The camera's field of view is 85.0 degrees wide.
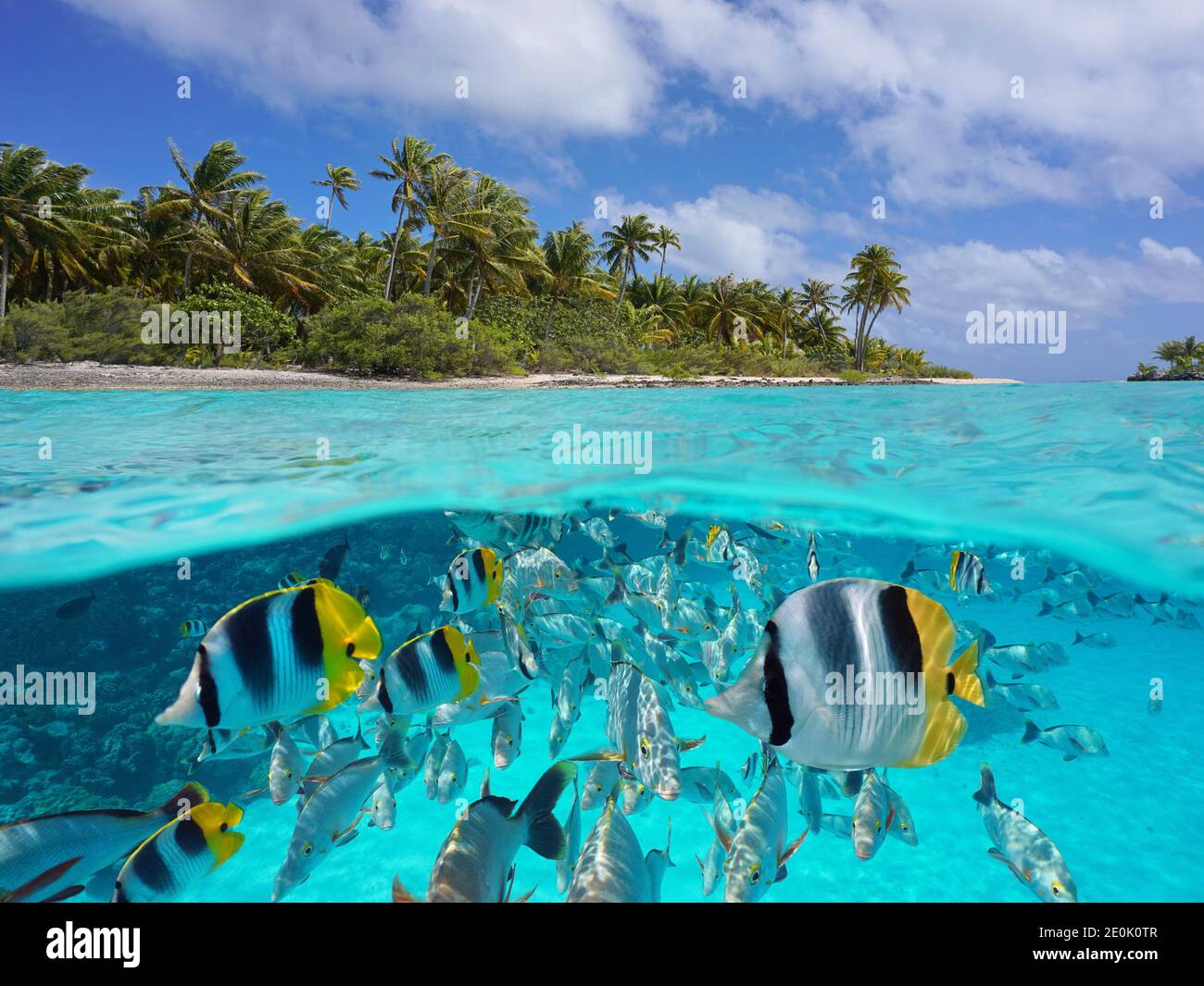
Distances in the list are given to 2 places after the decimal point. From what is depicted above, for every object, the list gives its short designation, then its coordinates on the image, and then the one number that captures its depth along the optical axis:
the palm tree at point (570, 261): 45.19
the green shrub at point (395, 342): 29.50
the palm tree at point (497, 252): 40.69
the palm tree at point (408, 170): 38.97
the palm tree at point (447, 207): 38.31
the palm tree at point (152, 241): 37.53
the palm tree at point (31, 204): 32.50
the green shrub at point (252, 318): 32.16
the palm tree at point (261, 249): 38.19
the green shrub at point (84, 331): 24.08
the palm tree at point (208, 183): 38.34
